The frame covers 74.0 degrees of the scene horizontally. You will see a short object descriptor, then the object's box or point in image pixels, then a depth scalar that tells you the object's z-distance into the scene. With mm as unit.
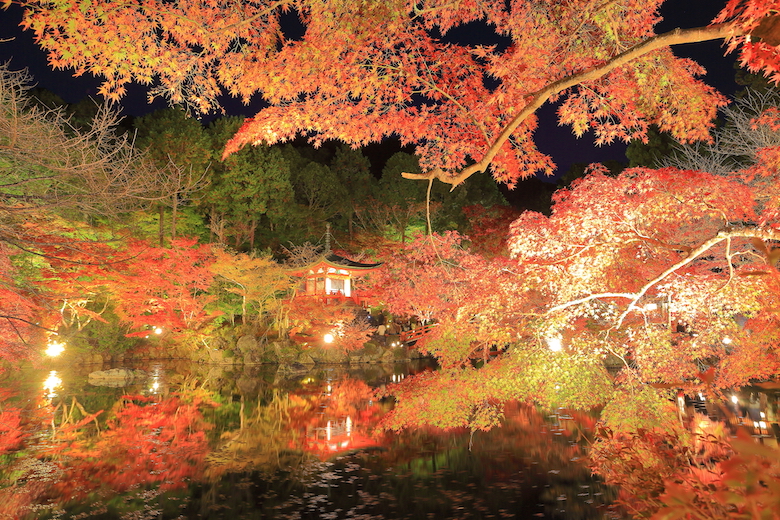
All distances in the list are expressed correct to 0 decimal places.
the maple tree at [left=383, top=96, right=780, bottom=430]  7293
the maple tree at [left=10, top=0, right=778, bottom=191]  5211
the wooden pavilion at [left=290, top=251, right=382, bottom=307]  29922
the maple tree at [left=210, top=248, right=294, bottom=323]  24641
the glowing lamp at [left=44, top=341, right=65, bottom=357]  21109
